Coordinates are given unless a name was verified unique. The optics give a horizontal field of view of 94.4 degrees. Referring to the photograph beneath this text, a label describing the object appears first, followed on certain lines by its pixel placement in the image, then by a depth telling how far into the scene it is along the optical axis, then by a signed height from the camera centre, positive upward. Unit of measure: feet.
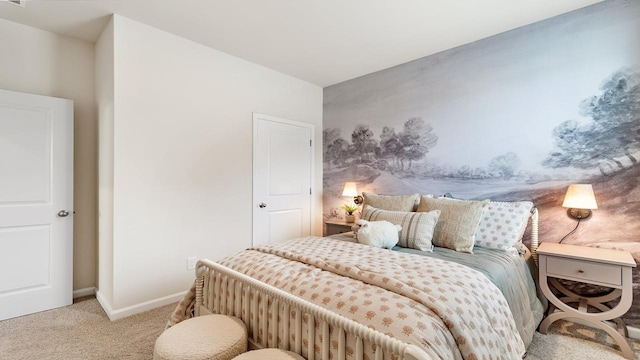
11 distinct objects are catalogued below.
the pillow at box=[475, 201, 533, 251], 7.59 -1.20
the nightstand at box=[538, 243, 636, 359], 6.42 -2.24
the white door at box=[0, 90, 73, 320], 8.11 -0.74
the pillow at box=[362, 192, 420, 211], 9.27 -0.76
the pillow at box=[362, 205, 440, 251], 7.67 -1.29
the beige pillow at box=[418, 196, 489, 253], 7.50 -1.18
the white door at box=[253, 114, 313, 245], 11.67 -0.03
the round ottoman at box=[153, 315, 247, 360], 4.39 -2.55
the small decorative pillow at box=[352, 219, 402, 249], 7.71 -1.46
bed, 3.78 -1.85
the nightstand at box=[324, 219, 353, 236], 11.80 -1.96
